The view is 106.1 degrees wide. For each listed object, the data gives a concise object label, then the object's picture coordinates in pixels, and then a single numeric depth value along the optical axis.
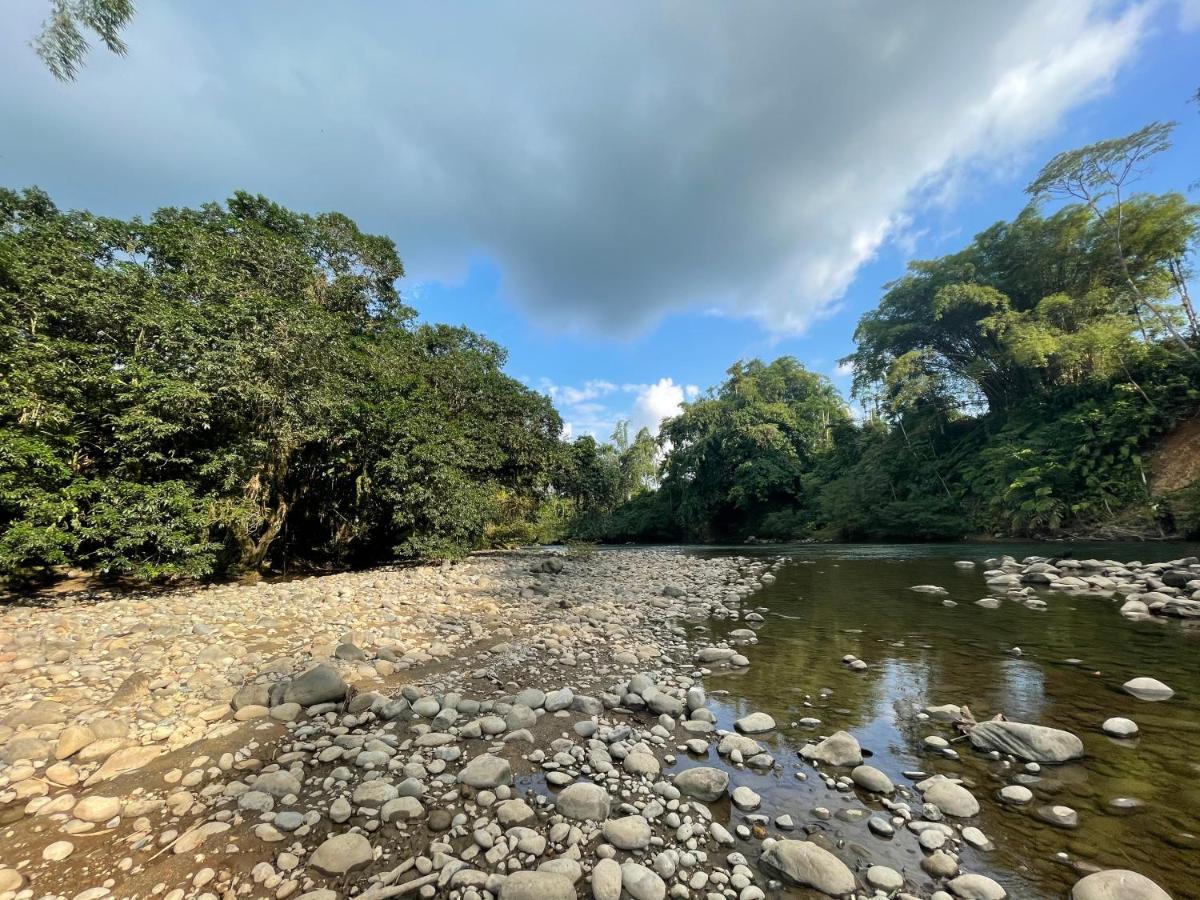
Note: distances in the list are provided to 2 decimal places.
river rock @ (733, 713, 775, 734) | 3.92
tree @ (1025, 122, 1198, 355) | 19.20
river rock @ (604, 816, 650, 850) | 2.60
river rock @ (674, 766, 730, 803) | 3.04
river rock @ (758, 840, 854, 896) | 2.23
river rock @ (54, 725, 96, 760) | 3.34
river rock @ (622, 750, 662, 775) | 3.36
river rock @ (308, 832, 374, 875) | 2.43
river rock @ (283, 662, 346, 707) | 4.45
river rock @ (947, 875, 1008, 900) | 2.14
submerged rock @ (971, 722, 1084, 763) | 3.22
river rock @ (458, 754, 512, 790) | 3.19
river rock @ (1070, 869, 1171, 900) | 2.01
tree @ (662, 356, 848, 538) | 34.56
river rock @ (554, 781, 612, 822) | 2.85
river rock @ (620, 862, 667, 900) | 2.26
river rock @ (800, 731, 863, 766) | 3.38
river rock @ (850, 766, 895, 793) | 3.02
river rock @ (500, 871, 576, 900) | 2.19
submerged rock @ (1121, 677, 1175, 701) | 4.16
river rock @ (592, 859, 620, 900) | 2.26
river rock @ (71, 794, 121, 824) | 2.73
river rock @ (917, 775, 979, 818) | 2.75
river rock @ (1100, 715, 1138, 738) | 3.51
